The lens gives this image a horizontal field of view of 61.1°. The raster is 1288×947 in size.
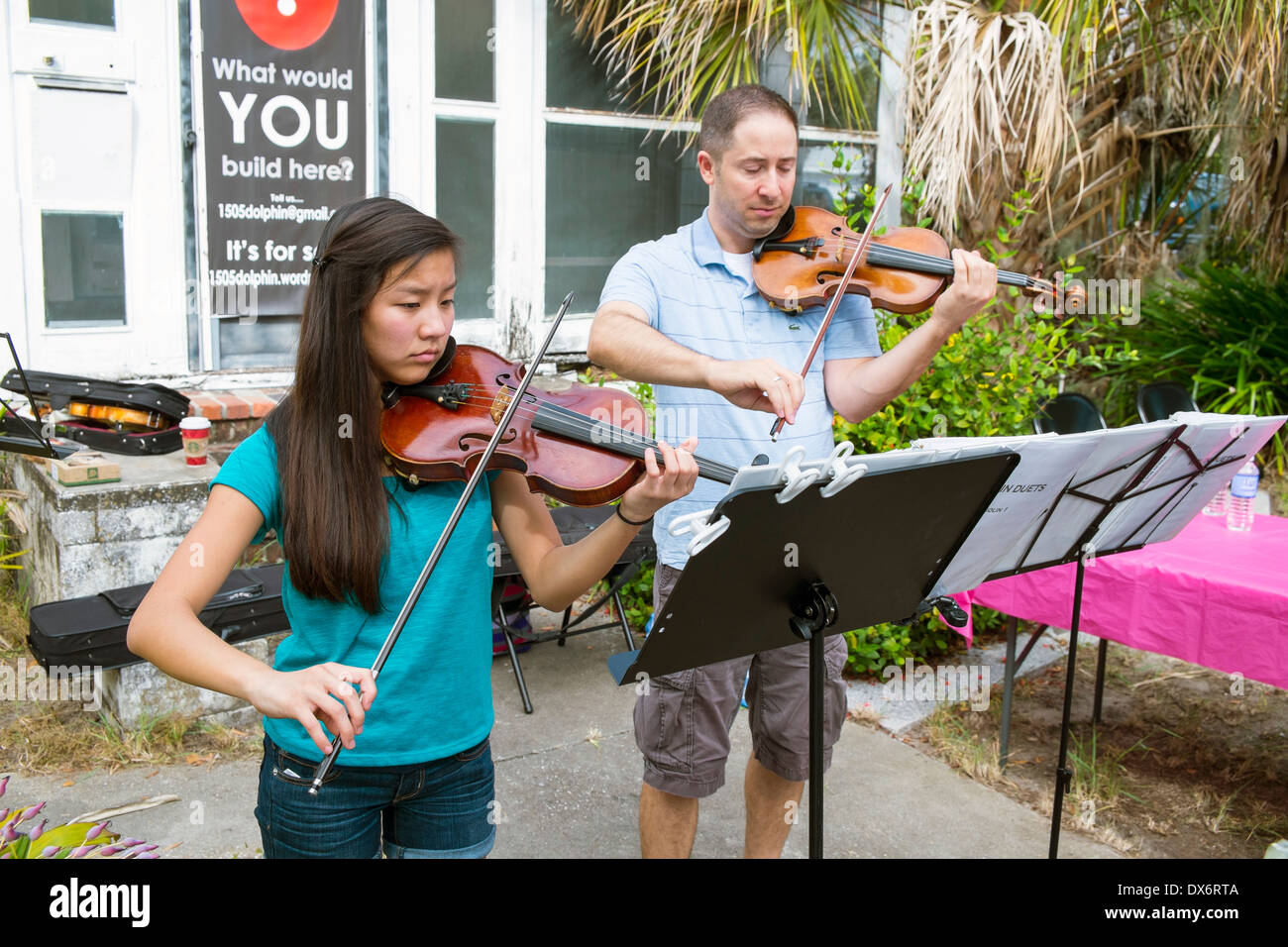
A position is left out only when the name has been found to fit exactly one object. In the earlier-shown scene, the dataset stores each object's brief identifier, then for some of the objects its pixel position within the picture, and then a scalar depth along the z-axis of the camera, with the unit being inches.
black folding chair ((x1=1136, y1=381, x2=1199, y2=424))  208.8
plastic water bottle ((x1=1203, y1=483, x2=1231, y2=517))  144.6
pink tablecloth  112.7
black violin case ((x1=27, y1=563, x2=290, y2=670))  129.6
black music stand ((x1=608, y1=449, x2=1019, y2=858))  61.5
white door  174.6
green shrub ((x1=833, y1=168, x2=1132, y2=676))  166.4
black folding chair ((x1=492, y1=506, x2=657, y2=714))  155.5
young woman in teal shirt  66.2
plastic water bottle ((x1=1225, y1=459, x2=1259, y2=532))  136.5
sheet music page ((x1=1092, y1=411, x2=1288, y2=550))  94.3
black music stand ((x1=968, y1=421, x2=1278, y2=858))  91.8
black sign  188.7
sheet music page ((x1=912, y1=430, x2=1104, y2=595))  80.7
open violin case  160.6
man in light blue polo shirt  96.3
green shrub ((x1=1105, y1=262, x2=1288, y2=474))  251.4
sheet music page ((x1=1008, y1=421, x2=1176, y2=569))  87.3
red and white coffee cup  157.2
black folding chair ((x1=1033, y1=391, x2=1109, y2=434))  189.8
